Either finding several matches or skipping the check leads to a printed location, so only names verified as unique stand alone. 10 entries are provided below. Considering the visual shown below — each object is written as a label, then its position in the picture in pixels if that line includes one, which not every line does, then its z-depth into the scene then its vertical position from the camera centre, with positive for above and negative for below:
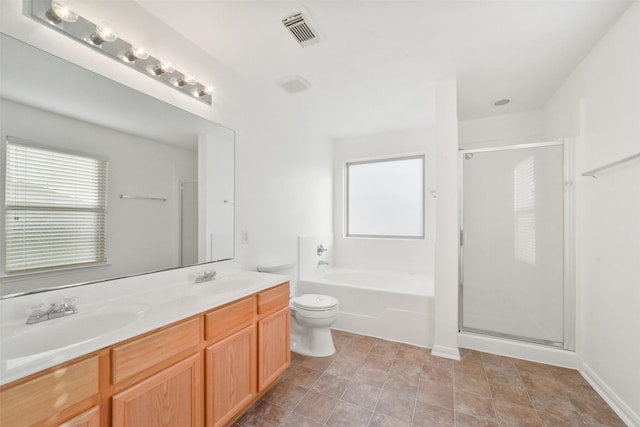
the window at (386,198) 3.70 +0.25
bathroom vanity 0.80 -0.65
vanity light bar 1.16 +0.90
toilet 2.28 -0.97
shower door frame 2.20 -0.37
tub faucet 3.52 -0.49
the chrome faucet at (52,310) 1.06 -0.42
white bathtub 2.54 -1.00
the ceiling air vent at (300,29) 1.63 +1.23
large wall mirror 1.10 +0.27
